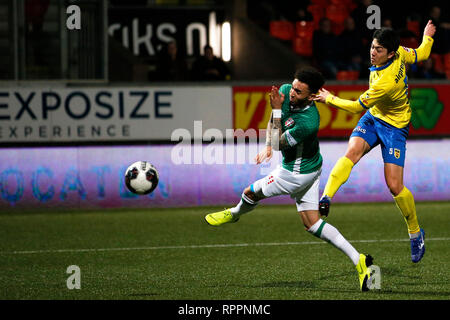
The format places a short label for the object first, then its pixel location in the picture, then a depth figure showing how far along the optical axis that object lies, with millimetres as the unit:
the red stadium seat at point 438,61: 17141
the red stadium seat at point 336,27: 17906
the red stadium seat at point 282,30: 18609
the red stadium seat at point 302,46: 18047
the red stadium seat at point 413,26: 17925
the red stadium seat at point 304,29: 18031
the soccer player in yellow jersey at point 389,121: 8289
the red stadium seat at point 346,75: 16594
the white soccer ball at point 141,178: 8297
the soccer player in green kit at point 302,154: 7352
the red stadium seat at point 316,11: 18656
